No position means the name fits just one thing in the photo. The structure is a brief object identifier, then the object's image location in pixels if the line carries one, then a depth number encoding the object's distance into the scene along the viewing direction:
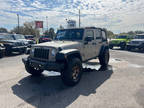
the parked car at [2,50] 8.79
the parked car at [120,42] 15.07
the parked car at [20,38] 11.53
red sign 18.38
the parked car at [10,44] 9.98
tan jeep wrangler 3.63
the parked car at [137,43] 12.84
